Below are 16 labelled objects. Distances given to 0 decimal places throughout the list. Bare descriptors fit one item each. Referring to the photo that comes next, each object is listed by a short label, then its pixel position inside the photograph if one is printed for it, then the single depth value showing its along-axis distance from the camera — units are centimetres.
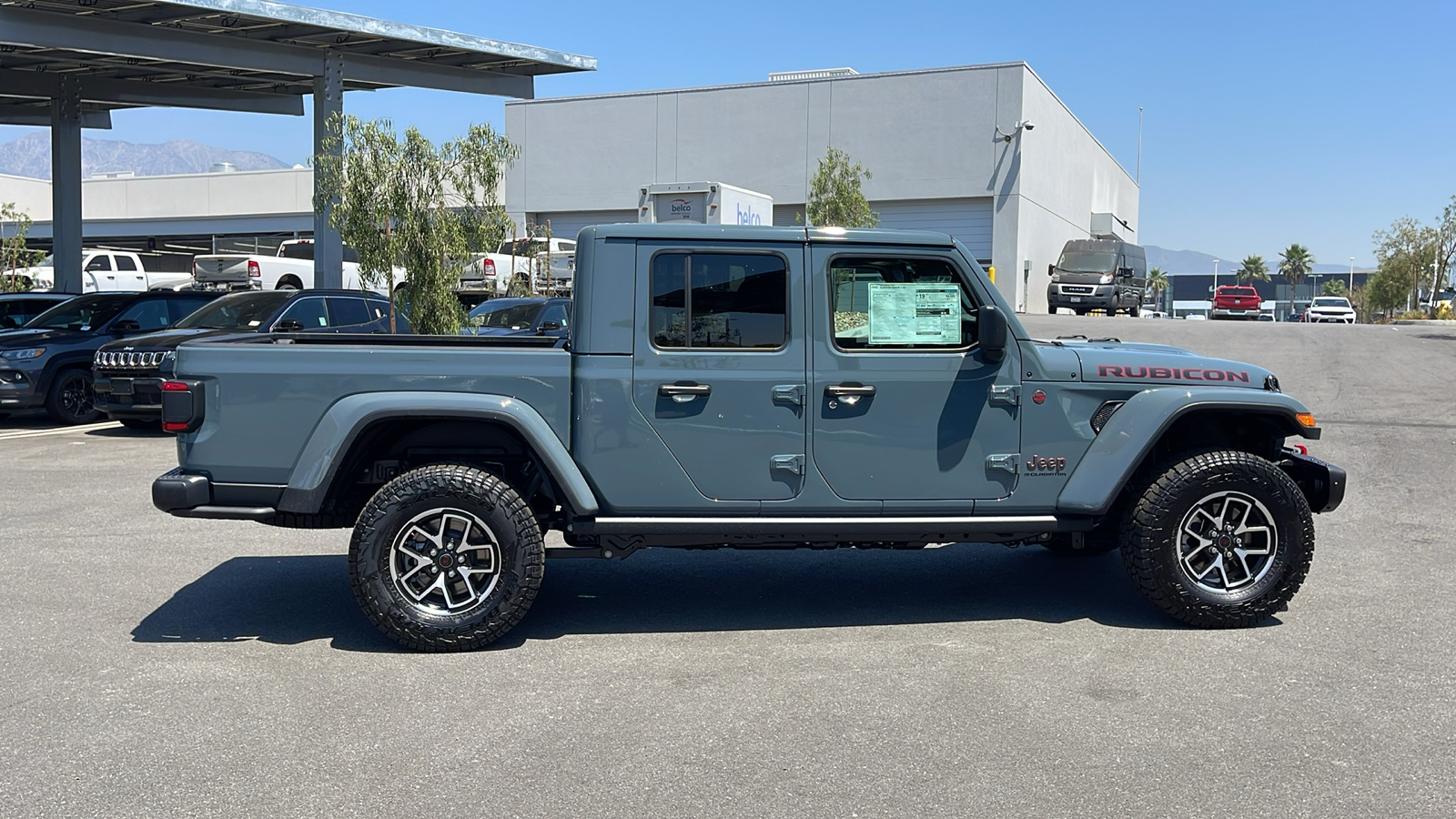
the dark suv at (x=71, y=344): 1446
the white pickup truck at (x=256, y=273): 2819
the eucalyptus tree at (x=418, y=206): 1438
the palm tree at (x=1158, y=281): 9400
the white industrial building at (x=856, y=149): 4125
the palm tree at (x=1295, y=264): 12356
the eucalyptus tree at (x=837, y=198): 2595
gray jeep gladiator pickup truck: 546
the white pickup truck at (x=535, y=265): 2927
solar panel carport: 1884
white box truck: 2431
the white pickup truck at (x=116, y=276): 3456
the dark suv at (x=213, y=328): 1291
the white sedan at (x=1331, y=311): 4725
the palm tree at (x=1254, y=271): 12344
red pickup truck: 4797
